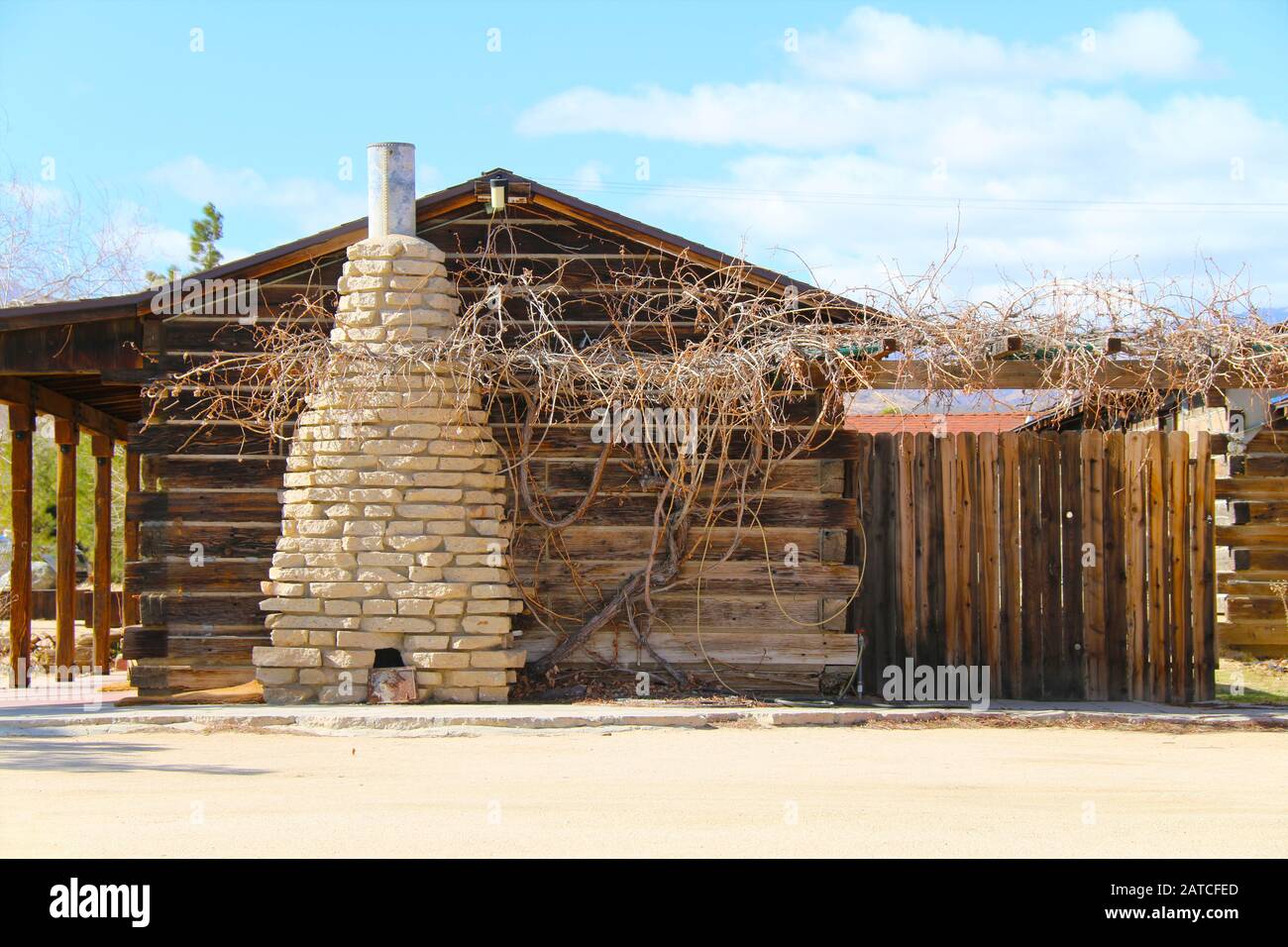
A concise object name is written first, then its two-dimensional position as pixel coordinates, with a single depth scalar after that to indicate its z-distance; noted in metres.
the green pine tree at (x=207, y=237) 41.34
